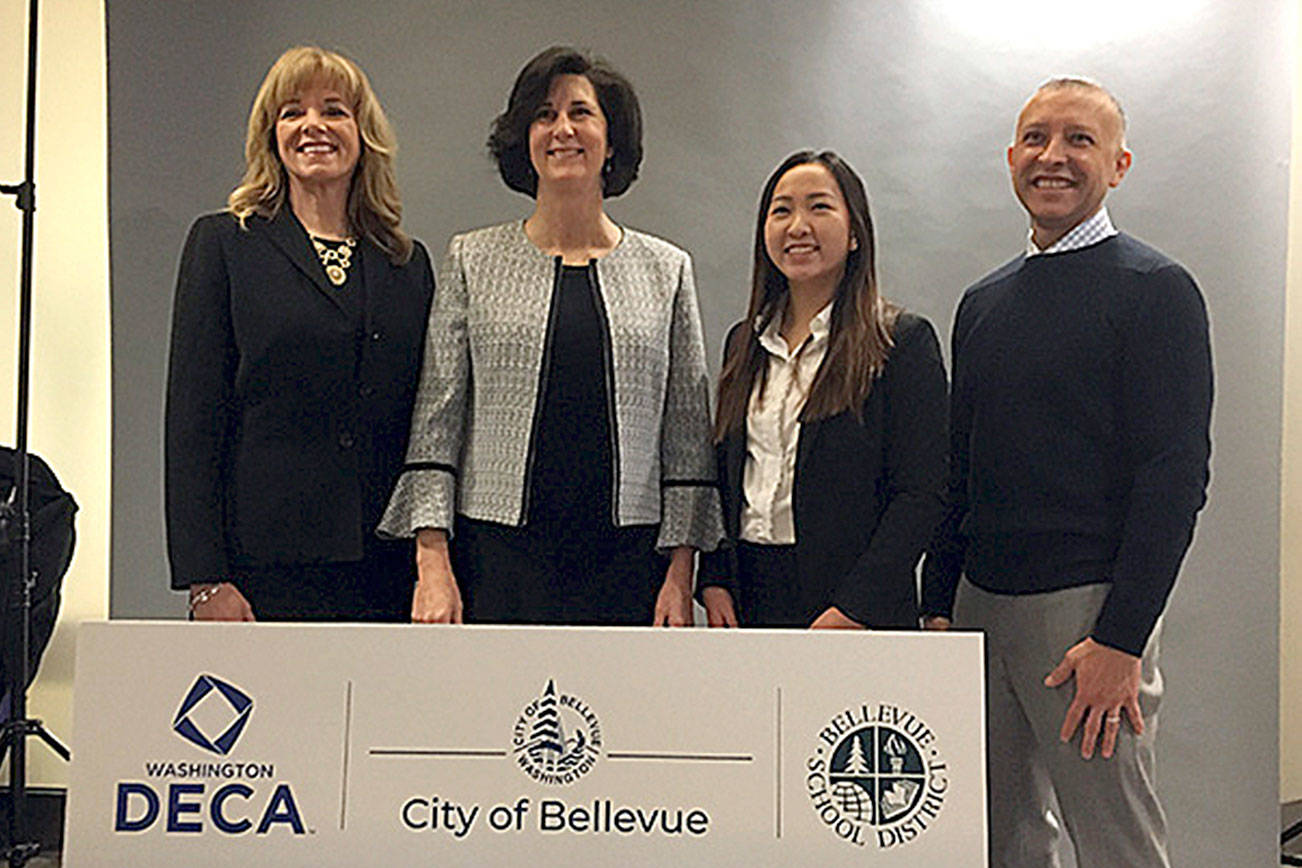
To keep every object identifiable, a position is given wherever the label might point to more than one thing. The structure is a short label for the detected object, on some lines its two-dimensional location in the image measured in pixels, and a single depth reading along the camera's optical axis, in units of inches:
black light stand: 119.2
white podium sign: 87.0
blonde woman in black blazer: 104.6
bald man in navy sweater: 102.9
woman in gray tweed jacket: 105.2
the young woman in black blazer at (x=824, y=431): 104.9
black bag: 123.0
